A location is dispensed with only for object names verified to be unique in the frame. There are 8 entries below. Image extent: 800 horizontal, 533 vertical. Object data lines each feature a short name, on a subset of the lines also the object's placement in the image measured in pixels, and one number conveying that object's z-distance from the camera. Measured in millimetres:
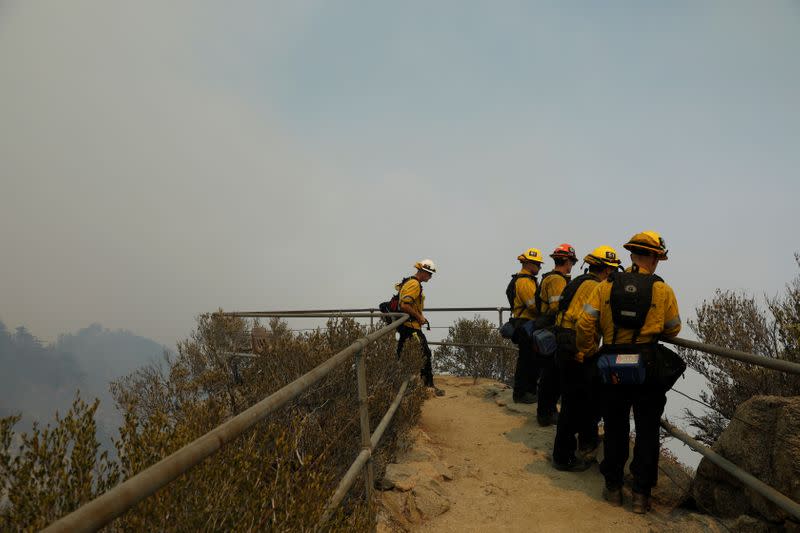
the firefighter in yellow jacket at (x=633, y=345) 3453
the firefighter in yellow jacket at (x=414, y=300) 6874
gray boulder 2820
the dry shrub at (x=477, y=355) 11555
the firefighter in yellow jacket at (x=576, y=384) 4398
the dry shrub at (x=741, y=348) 5961
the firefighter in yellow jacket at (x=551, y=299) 5348
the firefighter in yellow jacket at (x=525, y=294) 5938
